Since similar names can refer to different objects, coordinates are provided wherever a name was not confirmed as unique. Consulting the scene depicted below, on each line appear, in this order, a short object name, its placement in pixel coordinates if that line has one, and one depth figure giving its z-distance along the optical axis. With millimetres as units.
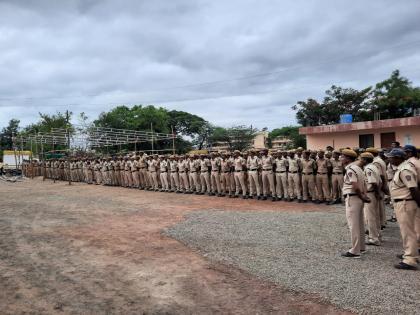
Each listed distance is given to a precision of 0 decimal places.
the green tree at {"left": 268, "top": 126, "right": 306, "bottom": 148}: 34275
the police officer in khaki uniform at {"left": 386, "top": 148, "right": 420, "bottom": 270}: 5188
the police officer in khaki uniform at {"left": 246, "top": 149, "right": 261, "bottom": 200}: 13078
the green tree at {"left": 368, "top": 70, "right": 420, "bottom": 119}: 28625
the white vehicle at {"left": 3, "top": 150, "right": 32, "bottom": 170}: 35266
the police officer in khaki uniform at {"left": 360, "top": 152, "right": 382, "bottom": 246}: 6676
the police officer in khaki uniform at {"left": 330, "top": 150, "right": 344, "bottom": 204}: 11164
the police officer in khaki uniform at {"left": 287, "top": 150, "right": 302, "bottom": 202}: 12034
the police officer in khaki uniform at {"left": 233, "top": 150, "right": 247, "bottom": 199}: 13539
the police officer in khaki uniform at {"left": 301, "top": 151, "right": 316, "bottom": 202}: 11742
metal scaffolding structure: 26859
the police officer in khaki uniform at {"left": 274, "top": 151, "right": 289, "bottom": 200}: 12383
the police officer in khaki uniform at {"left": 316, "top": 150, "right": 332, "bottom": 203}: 11461
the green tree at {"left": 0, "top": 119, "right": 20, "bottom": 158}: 62091
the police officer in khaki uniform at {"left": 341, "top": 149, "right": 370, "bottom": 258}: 5863
